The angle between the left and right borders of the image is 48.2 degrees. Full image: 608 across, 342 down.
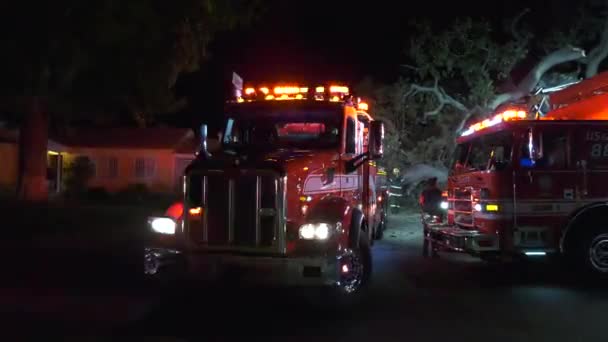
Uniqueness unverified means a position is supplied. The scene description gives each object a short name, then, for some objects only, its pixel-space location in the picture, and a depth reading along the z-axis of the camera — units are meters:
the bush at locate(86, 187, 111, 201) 26.91
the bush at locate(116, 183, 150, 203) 26.92
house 32.09
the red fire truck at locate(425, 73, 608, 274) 10.27
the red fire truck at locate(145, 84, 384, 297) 8.03
